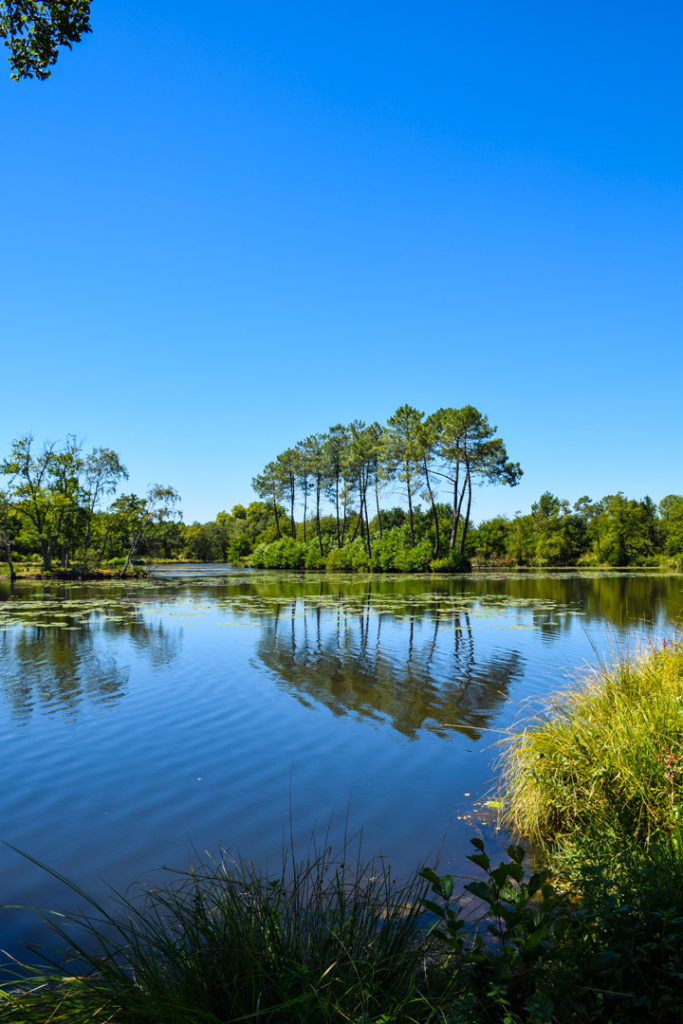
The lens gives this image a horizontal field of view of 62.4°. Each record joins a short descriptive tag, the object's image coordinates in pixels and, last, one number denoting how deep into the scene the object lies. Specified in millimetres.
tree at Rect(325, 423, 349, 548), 56094
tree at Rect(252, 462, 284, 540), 64056
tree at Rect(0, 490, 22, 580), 41938
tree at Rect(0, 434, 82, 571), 45188
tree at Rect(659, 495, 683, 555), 57684
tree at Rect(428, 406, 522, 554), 45281
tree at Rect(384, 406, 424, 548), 47250
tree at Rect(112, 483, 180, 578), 43688
